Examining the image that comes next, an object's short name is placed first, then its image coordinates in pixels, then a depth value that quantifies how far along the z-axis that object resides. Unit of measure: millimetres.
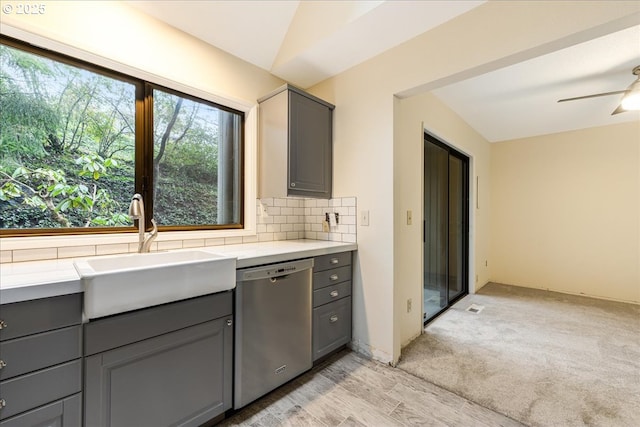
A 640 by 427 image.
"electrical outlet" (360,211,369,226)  2203
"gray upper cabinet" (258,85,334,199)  2104
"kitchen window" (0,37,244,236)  1410
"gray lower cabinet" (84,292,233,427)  1087
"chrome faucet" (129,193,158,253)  1562
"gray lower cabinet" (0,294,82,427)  923
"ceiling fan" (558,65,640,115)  2242
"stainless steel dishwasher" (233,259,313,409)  1519
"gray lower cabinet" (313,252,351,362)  1976
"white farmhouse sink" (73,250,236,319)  1036
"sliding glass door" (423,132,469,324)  2971
